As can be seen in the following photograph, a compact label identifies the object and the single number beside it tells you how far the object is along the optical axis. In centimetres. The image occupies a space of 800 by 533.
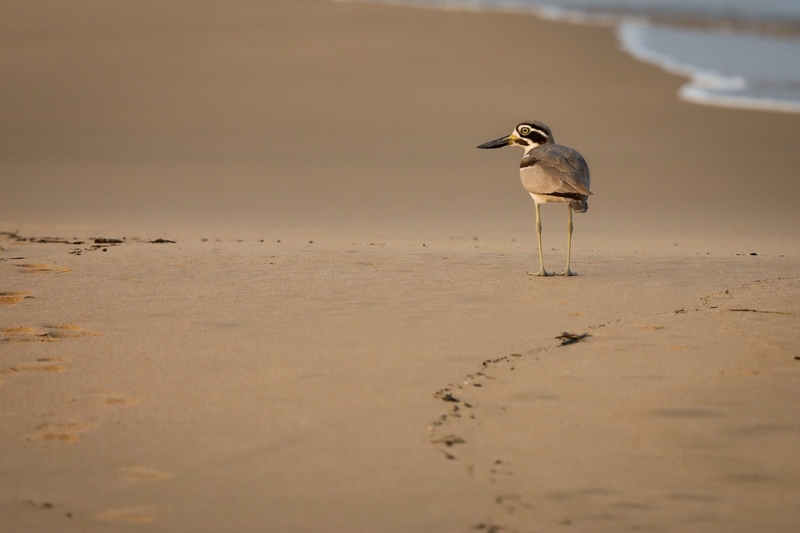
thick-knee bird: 1633
